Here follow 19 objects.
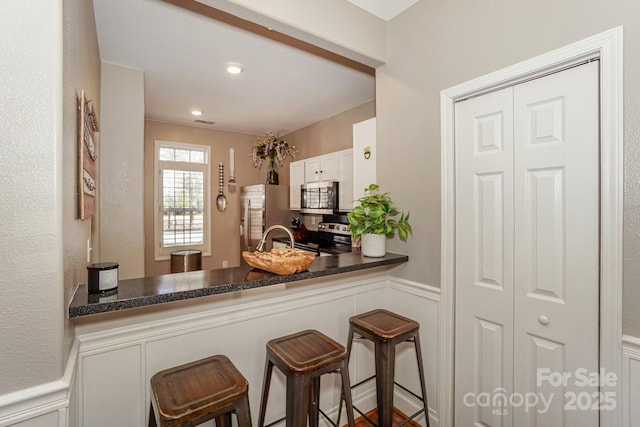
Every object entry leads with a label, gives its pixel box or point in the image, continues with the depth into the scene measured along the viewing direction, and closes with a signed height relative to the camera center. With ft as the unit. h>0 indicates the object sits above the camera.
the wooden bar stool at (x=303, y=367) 4.30 -2.29
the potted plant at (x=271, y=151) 15.66 +3.07
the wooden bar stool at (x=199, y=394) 3.47 -2.20
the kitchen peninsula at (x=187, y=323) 4.10 -1.82
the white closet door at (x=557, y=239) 4.44 -0.44
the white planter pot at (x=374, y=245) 6.95 -0.77
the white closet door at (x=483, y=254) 5.38 -0.81
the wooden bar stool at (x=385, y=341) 5.43 -2.41
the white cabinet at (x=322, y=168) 12.35 +1.81
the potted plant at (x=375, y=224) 6.90 -0.30
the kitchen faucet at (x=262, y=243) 5.94 -0.64
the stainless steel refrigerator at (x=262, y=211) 14.92 +0.00
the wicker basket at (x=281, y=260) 5.25 -0.86
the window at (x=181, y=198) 15.39 +0.70
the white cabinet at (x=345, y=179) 11.53 +1.22
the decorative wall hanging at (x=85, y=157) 4.07 +0.79
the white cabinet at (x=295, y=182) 14.68 +1.43
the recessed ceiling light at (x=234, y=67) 9.18 +4.36
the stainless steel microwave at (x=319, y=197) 12.09 +0.57
